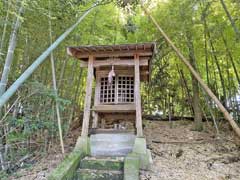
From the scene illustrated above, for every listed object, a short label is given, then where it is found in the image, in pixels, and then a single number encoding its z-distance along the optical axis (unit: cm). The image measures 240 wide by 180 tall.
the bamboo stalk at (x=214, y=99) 341
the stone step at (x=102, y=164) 358
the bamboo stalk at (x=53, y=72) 376
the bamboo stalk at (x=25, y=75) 196
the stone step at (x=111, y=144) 421
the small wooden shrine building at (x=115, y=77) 432
